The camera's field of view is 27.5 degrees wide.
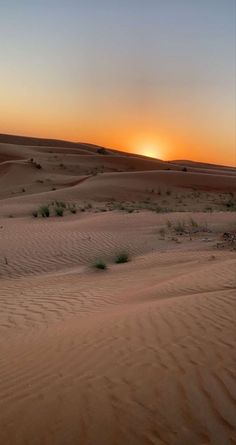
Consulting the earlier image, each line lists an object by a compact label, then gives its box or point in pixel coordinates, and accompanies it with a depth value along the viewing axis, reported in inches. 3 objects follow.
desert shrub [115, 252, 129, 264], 492.4
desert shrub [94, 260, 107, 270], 454.3
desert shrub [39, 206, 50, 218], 848.3
